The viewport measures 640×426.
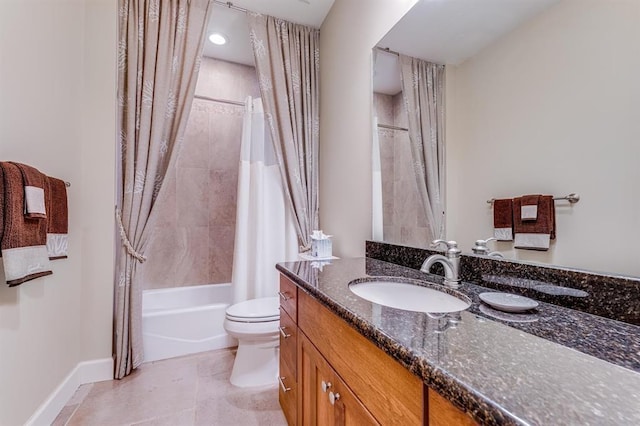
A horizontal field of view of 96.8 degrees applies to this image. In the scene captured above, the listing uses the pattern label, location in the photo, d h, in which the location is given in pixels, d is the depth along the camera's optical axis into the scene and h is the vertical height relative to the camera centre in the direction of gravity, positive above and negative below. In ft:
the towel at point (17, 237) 3.51 -0.29
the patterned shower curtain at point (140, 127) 6.08 +1.98
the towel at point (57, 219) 4.54 -0.06
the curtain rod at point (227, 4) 6.93 +5.23
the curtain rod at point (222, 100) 8.30 +3.49
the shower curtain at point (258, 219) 7.24 -0.05
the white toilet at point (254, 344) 5.59 -2.61
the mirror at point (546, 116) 2.25 +1.02
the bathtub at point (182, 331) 6.71 -2.82
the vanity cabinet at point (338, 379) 1.71 -1.35
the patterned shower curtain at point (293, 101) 7.31 +3.08
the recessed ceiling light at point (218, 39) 7.98 +5.11
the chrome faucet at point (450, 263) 3.33 -0.54
